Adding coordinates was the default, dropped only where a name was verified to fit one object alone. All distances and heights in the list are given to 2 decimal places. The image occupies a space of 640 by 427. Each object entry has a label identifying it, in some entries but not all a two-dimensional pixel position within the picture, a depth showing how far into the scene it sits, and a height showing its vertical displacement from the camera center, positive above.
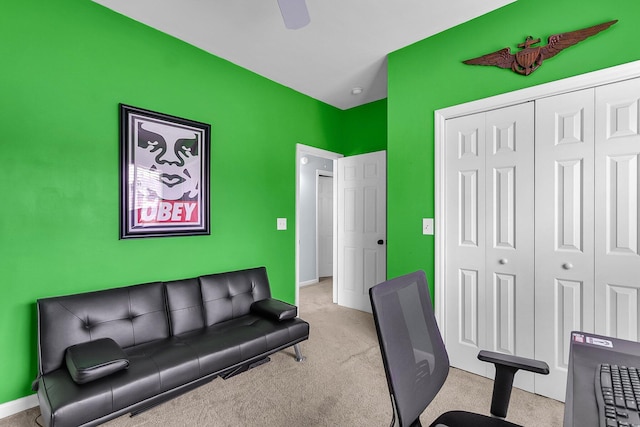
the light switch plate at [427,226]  2.58 -0.14
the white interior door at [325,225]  5.91 -0.28
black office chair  0.93 -0.53
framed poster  2.30 +0.31
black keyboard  0.74 -0.51
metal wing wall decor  1.91 +1.11
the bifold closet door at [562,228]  1.91 -0.12
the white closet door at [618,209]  1.77 +0.00
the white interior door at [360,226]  3.86 -0.20
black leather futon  1.55 -0.89
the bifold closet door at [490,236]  2.14 -0.20
